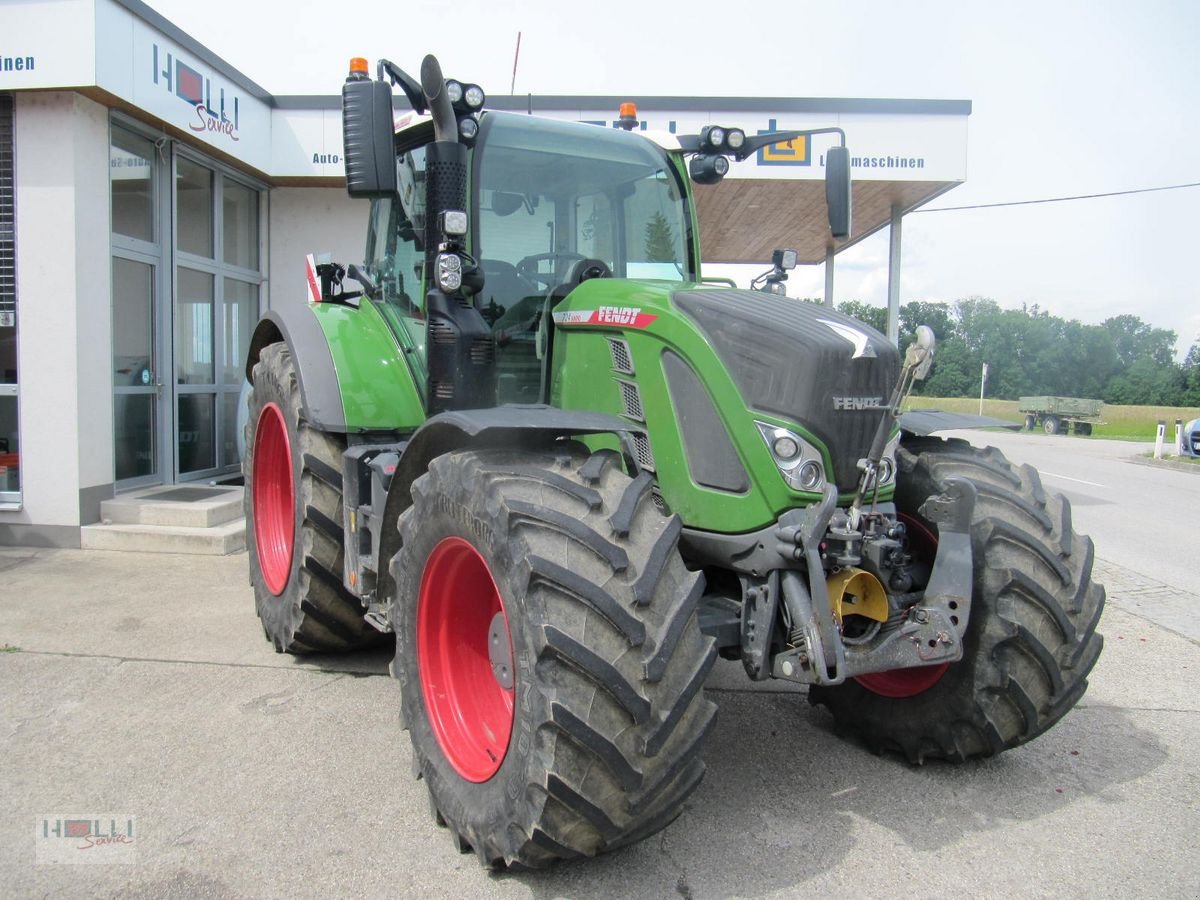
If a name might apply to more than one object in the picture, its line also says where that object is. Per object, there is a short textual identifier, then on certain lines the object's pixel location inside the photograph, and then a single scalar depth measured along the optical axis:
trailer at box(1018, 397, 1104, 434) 34.00
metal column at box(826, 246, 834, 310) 16.12
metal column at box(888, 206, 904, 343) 12.70
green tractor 2.59
